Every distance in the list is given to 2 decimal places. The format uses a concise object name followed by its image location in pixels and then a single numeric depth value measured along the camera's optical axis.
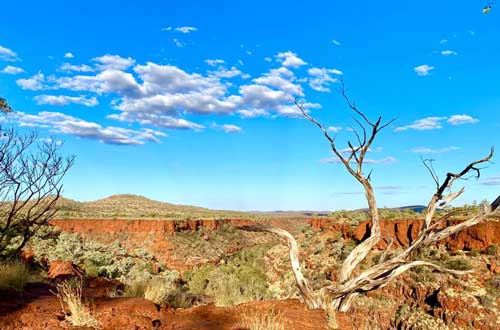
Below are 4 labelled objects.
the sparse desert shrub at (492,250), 19.15
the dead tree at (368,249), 7.67
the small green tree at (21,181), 9.41
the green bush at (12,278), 7.49
